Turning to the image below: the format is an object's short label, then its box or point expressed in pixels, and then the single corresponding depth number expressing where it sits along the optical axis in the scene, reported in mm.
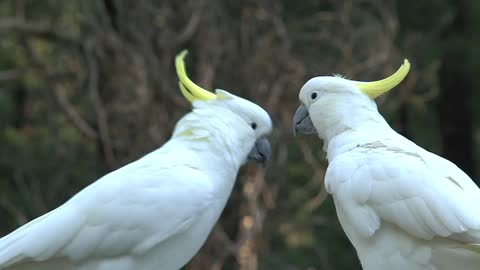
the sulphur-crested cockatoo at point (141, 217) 6793
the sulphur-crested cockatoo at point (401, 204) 6152
